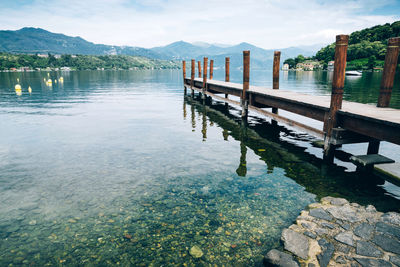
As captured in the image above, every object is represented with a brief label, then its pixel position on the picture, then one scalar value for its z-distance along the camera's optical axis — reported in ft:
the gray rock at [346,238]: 16.65
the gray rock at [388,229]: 17.38
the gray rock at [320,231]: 17.84
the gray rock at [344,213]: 19.39
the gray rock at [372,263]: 14.57
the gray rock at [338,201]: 21.98
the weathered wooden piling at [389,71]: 29.14
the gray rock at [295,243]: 15.97
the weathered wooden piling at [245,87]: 58.65
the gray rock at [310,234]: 17.49
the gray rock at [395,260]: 14.71
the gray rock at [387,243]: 15.85
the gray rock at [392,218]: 18.85
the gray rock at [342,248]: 15.88
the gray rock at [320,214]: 19.77
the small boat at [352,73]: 312.89
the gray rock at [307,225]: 18.72
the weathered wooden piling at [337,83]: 28.68
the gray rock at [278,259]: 14.93
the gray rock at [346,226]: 18.21
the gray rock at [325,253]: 15.03
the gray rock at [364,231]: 17.24
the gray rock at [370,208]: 20.74
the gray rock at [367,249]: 15.48
